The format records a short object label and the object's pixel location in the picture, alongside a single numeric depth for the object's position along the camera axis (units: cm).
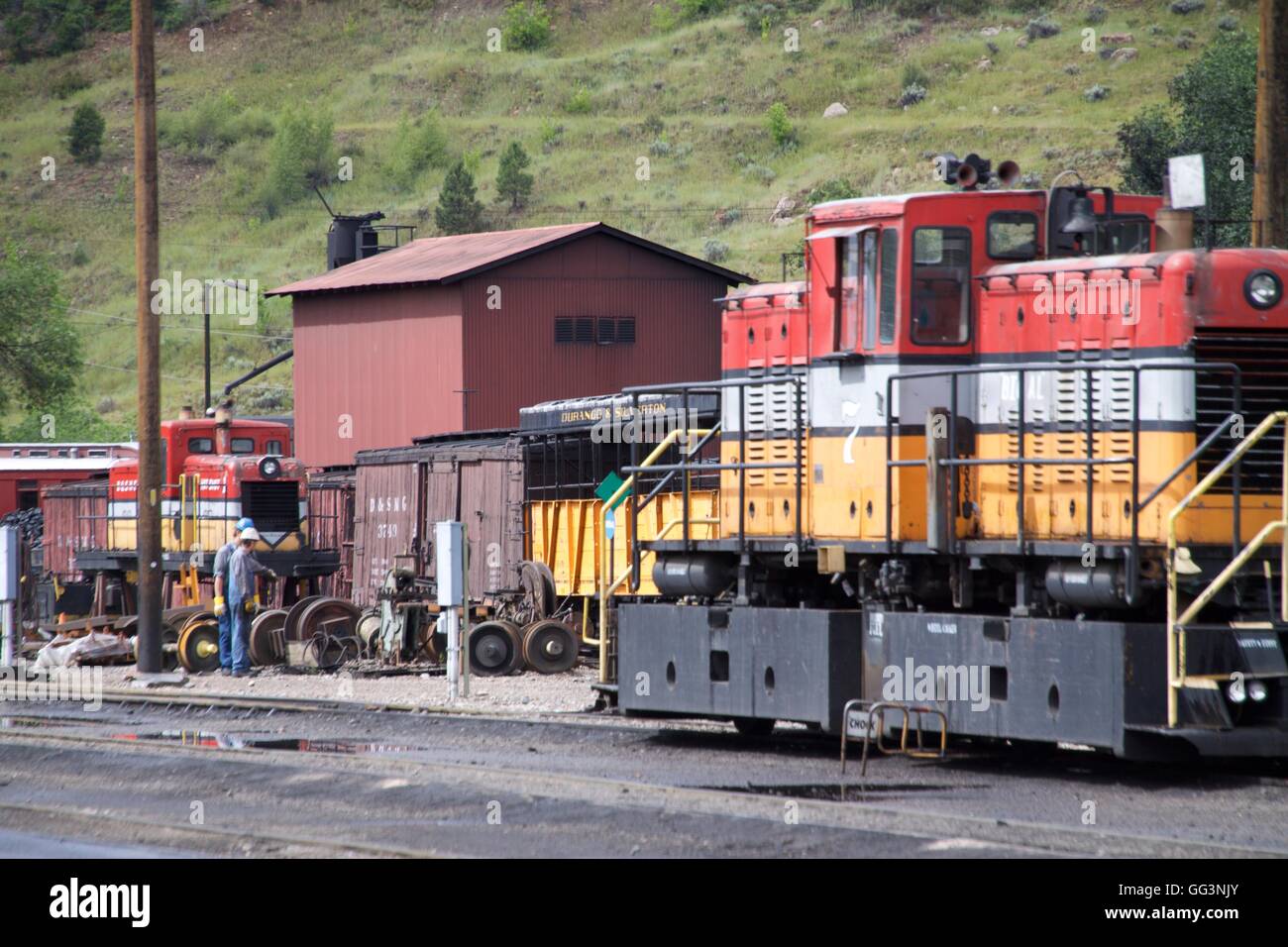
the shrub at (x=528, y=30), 11338
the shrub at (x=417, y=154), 9412
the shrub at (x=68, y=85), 12369
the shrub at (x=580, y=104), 9644
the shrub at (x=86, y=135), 10669
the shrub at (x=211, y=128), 10894
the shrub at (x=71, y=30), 13288
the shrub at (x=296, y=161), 9731
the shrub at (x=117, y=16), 13700
